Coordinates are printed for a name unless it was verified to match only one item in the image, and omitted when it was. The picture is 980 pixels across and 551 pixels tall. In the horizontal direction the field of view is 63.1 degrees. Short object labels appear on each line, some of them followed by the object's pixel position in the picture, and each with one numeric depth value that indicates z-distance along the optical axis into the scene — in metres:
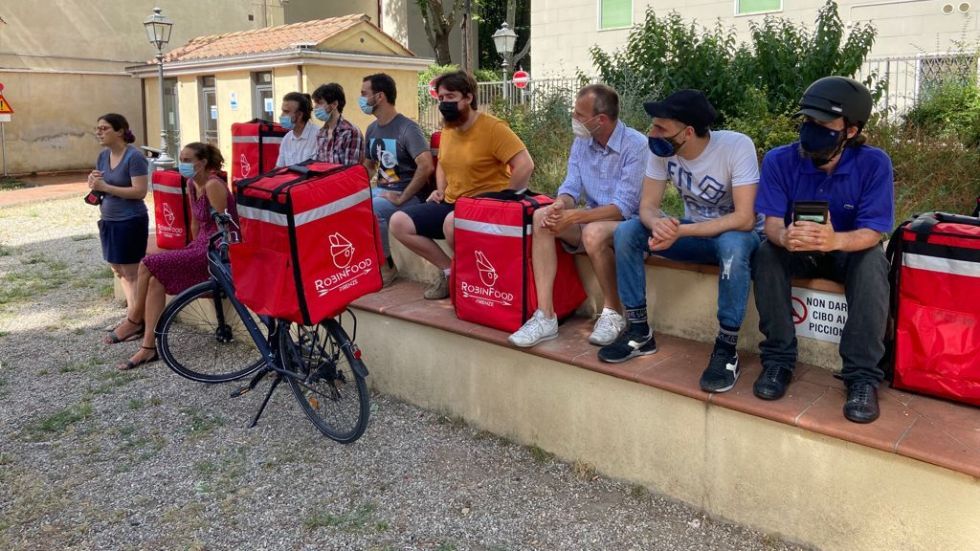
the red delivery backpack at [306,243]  3.46
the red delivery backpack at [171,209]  5.84
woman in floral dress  4.87
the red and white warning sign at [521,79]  15.56
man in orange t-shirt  4.41
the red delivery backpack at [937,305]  2.76
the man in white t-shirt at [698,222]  3.20
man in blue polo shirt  2.88
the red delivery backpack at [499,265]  3.70
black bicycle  3.84
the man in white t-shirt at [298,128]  5.83
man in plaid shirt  5.38
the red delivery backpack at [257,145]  6.70
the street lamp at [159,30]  12.02
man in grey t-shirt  4.99
